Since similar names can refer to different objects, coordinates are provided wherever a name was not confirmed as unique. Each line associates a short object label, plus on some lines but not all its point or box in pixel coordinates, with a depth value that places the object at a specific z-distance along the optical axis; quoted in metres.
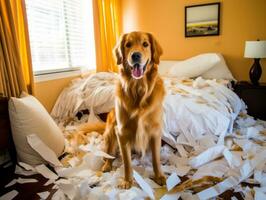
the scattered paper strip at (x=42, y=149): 1.57
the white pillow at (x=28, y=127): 1.55
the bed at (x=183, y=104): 1.78
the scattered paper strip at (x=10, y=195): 1.29
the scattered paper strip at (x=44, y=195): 1.28
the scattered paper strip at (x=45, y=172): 1.49
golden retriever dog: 1.32
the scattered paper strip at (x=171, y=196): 1.20
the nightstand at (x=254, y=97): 2.72
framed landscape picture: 3.28
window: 2.51
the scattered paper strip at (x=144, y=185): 1.22
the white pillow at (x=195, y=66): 2.88
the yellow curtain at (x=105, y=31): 3.35
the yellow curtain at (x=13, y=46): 1.72
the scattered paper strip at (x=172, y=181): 1.30
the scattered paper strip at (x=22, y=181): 1.44
